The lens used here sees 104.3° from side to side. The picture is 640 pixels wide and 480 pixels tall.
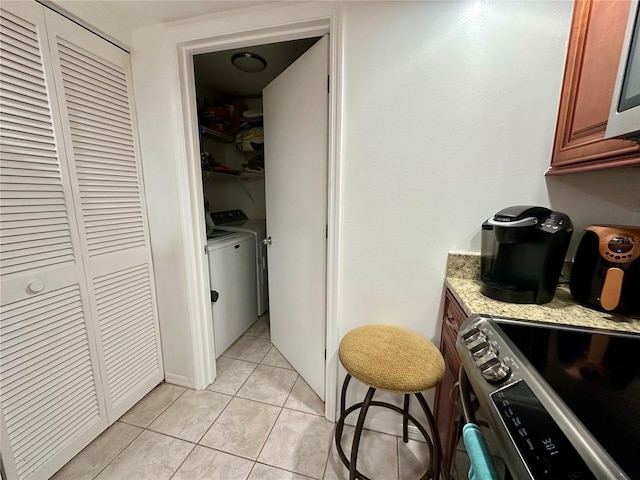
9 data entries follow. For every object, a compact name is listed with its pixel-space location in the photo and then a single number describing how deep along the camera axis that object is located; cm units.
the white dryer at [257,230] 235
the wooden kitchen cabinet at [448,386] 87
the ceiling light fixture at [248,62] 177
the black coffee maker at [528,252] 85
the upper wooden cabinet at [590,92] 75
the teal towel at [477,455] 46
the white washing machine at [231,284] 183
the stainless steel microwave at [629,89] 61
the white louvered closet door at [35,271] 93
